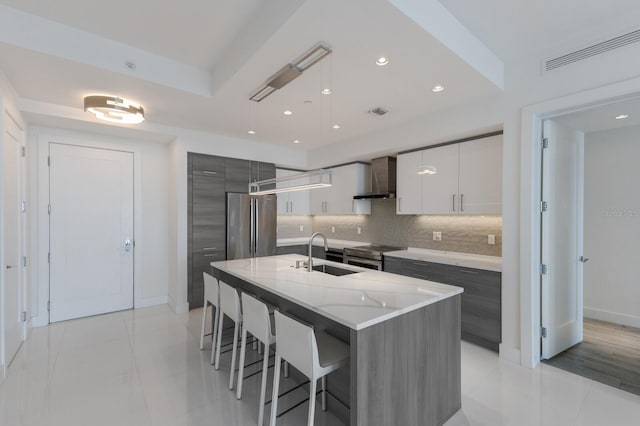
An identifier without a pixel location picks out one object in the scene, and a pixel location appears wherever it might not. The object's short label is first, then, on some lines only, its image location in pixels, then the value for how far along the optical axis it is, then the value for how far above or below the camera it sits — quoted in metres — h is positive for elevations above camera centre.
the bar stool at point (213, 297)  2.93 -0.87
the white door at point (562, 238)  2.81 -0.28
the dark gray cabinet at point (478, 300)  3.02 -0.95
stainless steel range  4.23 -0.67
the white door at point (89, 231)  3.93 -0.27
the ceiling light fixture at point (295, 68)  2.14 +1.13
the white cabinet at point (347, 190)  5.06 +0.38
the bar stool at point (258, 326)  2.05 -0.87
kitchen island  1.60 -0.81
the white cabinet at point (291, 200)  5.70 +0.22
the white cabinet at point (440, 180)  3.64 +0.40
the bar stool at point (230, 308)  2.48 -0.87
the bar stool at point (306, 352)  1.66 -0.87
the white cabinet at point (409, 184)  4.05 +0.39
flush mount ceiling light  3.04 +1.09
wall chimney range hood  4.59 +0.53
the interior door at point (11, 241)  2.66 -0.29
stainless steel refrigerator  4.76 -0.24
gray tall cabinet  4.38 +0.02
